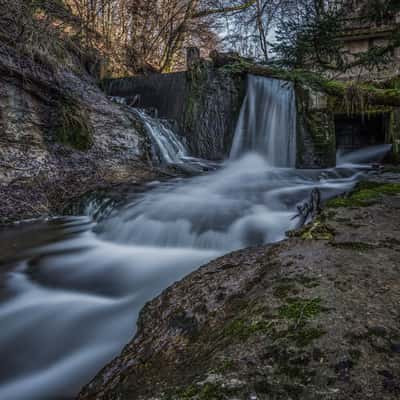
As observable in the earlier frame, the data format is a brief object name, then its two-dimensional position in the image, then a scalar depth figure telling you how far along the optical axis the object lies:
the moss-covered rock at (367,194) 2.64
